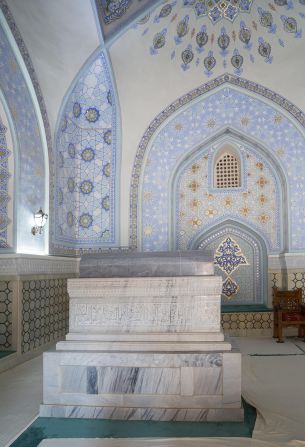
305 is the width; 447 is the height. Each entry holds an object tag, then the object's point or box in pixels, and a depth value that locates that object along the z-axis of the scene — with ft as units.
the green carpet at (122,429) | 10.69
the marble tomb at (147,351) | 11.75
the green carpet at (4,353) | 17.46
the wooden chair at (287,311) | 23.44
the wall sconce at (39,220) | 20.75
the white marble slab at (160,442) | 10.05
